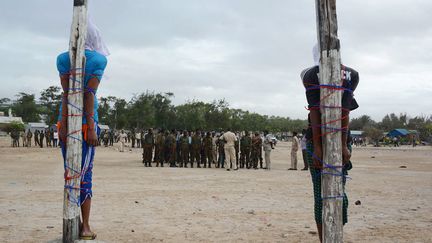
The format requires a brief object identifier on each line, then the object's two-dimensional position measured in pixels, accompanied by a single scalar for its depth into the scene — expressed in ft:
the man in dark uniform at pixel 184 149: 63.62
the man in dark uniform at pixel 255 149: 62.49
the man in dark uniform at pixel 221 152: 61.73
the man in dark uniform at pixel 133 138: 130.41
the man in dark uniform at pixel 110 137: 141.10
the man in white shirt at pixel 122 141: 102.59
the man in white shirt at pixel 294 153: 58.76
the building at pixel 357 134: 299.13
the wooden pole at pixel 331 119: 11.55
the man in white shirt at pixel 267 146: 59.21
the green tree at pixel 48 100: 307.17
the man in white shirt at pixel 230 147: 57.67
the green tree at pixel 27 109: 311.06
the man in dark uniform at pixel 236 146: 61.58
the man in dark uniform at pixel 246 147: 62.69
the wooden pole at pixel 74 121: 13.55
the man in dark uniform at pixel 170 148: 63.20
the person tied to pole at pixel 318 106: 12.27
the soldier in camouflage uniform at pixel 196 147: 63.93
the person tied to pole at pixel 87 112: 13.94
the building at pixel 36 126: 264.93
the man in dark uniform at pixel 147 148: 62.13
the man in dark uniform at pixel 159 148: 63.67
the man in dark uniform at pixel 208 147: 64.34
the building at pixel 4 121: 238.50
